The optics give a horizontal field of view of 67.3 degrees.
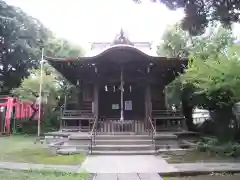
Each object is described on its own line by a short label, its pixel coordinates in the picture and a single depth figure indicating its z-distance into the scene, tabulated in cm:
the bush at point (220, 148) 719
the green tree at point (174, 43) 1671
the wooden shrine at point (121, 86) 1050
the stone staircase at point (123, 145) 795
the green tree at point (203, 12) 417
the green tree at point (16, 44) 1858
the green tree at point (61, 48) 2029
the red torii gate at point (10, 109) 1440
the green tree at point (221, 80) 704
